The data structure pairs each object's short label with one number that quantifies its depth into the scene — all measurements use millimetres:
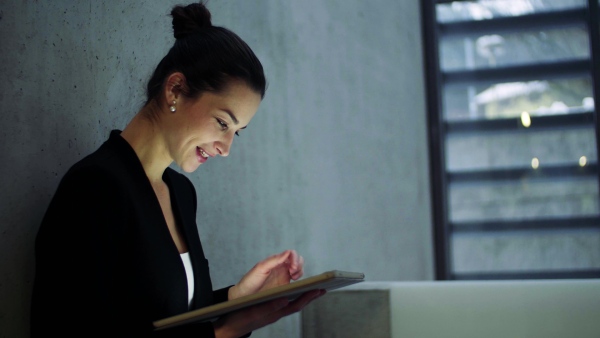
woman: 1098
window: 3932
